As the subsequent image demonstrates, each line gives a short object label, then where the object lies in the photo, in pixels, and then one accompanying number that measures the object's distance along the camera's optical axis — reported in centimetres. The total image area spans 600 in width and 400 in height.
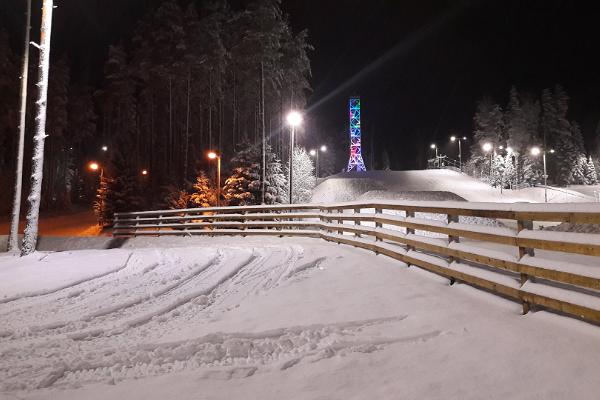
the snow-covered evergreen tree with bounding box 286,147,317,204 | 5288
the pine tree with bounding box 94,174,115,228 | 3997
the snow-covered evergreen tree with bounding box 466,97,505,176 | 8244
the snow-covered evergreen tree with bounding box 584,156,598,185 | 7738
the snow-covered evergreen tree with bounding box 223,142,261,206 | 3319
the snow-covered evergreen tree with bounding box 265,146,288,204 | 3328
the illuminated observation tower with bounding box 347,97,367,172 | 8181
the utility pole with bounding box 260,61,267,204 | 2847
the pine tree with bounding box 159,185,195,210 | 3912
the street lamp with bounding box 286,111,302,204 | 2319
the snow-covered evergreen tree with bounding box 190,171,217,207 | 3844
